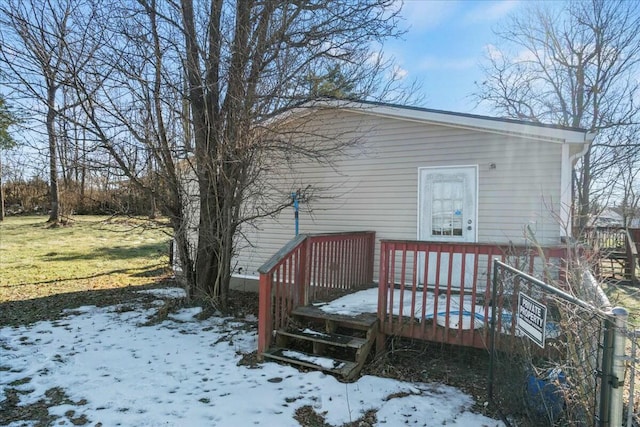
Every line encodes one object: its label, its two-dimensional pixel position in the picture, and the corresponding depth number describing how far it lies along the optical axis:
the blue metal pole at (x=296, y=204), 6.49
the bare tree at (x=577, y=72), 14.45
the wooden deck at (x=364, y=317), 3.80
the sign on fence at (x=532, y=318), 2.38
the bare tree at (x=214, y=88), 5.32
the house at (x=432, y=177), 5.51
